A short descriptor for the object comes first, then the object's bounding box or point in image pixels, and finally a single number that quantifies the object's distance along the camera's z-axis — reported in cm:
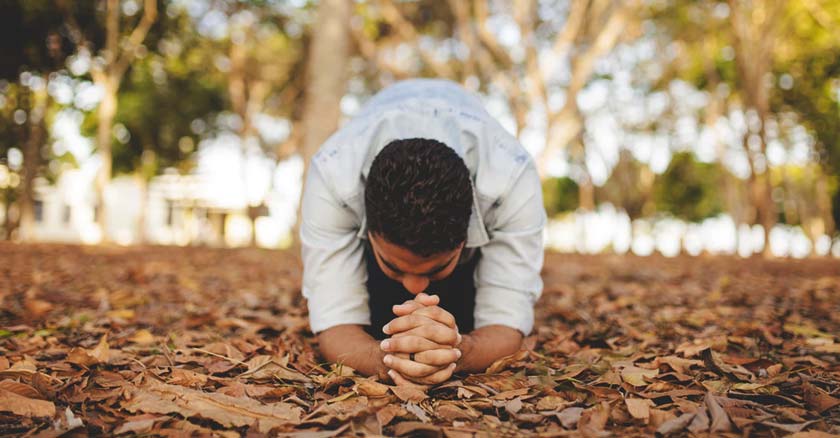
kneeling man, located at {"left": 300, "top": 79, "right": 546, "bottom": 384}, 222
